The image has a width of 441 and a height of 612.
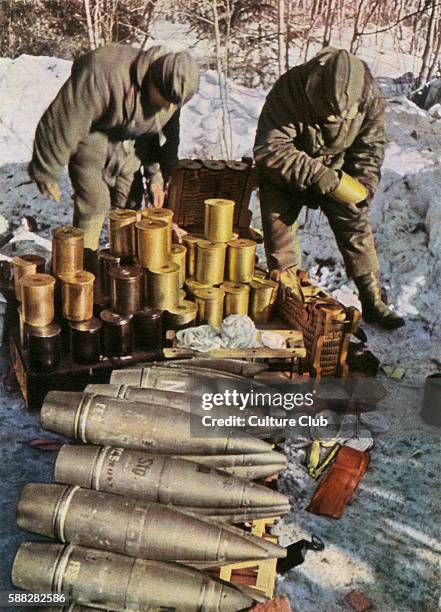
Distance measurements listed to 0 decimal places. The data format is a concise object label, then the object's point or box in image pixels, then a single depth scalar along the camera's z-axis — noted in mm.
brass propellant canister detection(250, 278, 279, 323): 4531
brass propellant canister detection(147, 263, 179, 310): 4352
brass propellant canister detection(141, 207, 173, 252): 4359
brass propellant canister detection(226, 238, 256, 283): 4457
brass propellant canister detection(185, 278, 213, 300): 4516
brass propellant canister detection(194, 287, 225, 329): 4434
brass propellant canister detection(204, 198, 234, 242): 4410
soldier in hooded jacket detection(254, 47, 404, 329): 4113
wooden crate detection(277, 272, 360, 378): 4277
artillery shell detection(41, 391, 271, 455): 3410
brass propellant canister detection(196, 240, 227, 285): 4422
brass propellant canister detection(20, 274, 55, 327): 4117
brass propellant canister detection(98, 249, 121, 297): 4426
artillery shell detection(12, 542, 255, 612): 2969
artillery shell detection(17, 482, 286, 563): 3078
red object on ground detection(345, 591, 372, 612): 3299
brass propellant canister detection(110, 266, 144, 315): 4238
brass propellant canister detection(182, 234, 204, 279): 4520
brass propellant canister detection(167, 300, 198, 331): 4434
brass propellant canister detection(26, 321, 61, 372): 4188
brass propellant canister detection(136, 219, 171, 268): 4264
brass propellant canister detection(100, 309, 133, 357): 4297
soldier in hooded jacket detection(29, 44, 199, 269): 4047
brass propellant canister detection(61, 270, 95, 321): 4180
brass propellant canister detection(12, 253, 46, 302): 4305
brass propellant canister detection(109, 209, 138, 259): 4355
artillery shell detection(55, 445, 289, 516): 3234
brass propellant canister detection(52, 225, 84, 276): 4230
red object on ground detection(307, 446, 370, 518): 3838
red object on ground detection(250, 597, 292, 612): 3143
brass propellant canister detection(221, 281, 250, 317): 4477
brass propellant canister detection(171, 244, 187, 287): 4465
